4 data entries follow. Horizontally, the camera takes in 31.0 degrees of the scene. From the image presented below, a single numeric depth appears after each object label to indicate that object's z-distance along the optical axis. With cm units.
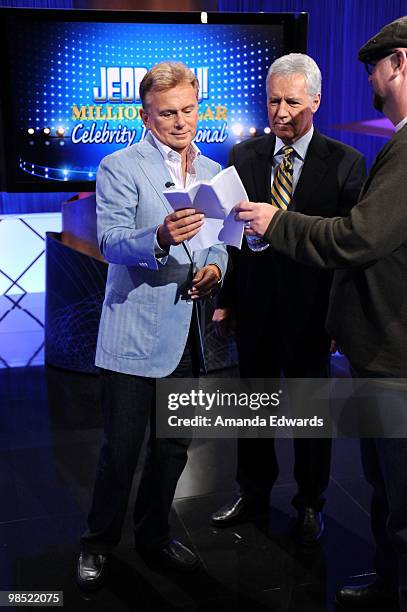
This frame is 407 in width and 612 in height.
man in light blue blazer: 192
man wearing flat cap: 163
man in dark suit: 232
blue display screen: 404
